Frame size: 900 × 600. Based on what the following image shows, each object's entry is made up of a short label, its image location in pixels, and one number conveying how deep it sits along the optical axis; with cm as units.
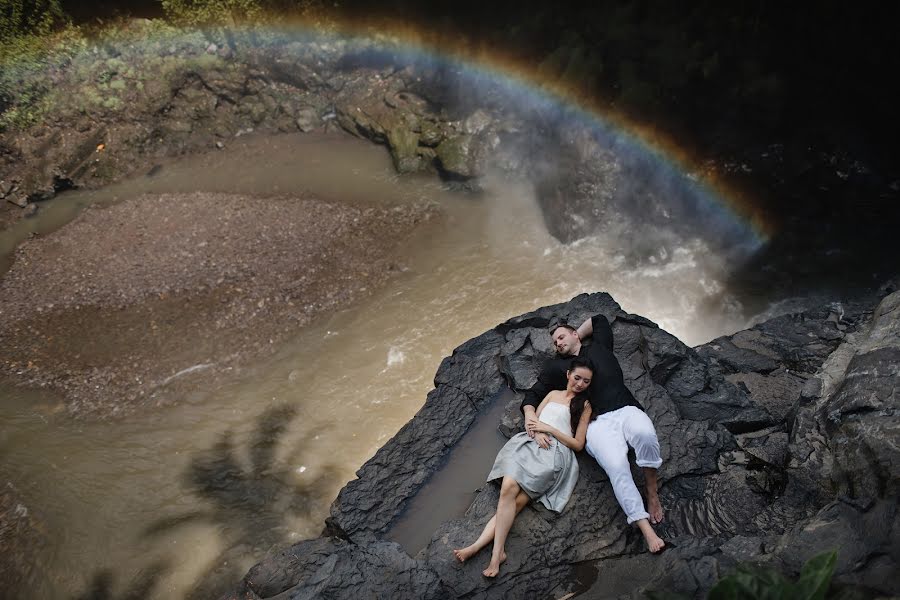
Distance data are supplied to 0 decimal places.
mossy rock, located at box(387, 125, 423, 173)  1173
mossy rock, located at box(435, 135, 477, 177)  1123
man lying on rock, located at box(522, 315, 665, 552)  403
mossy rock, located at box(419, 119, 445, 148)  1179
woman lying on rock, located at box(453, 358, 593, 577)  406
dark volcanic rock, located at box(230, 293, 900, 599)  343
